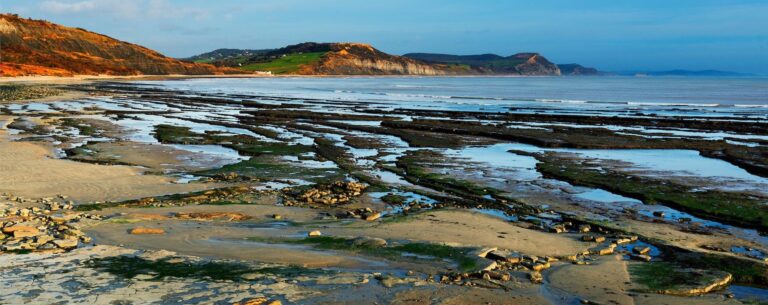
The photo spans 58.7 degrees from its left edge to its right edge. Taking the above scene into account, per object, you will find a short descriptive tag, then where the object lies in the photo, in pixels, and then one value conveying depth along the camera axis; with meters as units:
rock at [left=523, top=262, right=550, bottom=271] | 9.87
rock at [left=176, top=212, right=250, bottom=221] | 13.12
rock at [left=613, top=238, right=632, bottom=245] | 11.70
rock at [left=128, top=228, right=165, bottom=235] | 11.68
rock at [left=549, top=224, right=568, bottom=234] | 12.50
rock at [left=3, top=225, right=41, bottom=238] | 10.96
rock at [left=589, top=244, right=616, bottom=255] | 10.94
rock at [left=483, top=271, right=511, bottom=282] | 9.31
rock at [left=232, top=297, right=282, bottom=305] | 8.09
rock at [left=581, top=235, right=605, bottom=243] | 11.74
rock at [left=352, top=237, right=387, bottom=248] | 11.11
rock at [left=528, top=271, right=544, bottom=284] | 9.31
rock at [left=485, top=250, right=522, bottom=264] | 10.24
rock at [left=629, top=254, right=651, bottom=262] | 10.56
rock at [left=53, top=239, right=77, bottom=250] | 10.41
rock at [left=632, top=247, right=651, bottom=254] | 11.02
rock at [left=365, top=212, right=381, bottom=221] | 13.30
